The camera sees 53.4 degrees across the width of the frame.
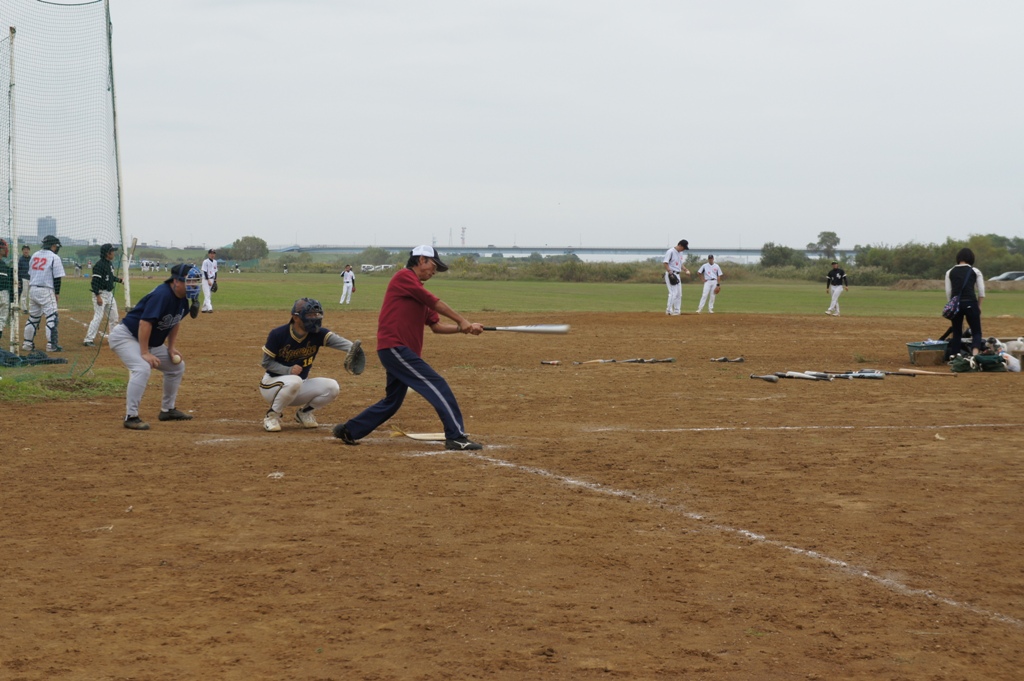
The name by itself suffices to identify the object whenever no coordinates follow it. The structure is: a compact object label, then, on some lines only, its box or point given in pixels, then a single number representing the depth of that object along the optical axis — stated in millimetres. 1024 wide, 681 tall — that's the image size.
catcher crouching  10477
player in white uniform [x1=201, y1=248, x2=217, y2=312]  31841
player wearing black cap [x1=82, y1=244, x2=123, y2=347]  18047
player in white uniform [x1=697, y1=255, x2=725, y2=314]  32734
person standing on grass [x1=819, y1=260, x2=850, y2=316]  34406
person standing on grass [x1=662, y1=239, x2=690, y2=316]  29766
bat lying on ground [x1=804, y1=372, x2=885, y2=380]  16136
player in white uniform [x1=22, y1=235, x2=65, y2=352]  17859
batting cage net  15906
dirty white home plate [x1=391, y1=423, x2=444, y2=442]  10253
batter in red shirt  9461
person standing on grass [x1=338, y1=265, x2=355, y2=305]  41438
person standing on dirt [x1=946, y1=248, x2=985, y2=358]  17000
